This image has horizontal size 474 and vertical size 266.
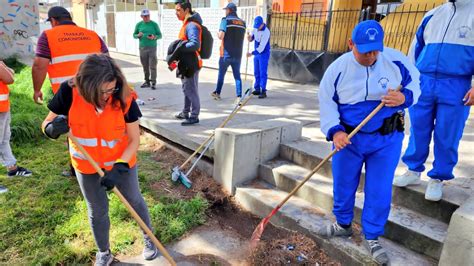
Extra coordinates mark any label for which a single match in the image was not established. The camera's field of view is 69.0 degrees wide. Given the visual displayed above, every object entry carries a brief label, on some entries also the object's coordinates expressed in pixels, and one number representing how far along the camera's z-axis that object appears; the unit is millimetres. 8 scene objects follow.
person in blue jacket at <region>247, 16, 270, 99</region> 6969
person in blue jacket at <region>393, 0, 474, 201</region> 2688
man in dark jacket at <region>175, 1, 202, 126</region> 4855
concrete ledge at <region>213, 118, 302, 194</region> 3779
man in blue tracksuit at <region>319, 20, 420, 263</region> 2402
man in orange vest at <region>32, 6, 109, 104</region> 3430
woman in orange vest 2051
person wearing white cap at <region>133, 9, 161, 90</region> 7730
